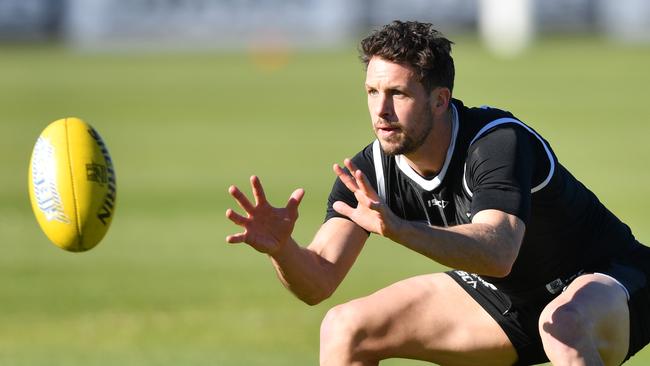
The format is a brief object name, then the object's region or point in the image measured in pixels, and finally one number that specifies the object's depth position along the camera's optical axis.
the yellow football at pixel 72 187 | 15.67
